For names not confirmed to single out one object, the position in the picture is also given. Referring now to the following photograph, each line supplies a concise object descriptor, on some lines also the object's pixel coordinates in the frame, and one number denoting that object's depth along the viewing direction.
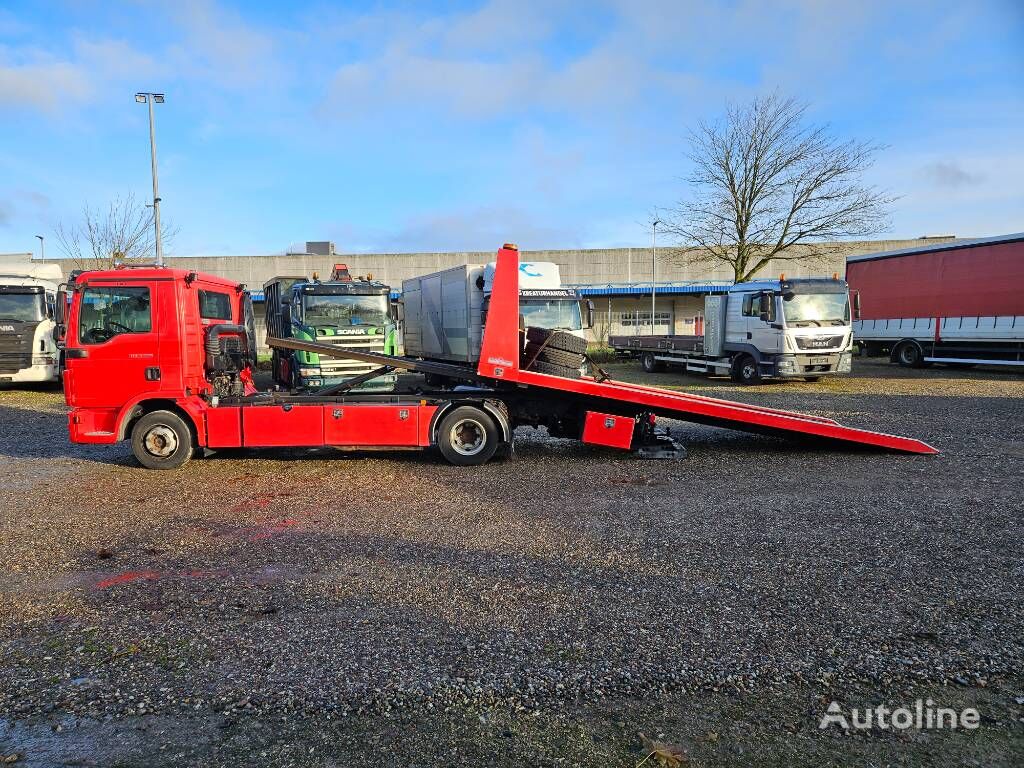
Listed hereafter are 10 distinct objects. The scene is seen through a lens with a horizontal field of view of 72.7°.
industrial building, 38.22
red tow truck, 8.13
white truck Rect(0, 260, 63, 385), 16.73
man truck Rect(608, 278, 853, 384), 16.36
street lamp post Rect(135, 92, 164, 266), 21.86
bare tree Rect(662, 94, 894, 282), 26.61
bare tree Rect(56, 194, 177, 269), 28.78
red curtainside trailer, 18.56
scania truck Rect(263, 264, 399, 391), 15.62
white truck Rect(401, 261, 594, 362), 15.49
